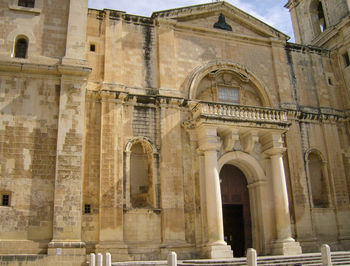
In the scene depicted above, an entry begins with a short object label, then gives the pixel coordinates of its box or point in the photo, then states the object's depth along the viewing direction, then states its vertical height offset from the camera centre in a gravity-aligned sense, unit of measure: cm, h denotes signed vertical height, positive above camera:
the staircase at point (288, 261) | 1617 -40
